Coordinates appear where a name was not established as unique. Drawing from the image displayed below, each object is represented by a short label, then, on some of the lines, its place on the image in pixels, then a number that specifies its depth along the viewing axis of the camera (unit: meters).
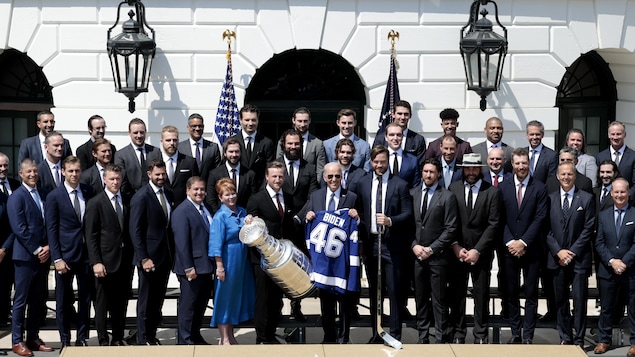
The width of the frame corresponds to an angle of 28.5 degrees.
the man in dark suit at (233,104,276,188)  15.12
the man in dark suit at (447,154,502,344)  13.78
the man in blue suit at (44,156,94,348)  13.44
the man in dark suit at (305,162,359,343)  13.62
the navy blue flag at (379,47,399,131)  17.56
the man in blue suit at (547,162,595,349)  13.82
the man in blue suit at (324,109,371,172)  15.21
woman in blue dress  13.44
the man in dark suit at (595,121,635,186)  15.45
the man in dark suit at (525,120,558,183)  15.11
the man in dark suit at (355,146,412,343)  13.77
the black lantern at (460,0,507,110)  16.73
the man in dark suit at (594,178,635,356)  13.76
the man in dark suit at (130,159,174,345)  13.45
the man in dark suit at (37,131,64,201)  14.25
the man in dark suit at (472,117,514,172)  15.41
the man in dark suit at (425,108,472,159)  15.21
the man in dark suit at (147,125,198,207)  14.63
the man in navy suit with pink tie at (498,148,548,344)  13.89
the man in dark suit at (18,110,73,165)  15.09
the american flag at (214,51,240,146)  17.06
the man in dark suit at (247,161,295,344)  13.72
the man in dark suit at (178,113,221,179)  15.05
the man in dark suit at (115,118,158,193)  14.70
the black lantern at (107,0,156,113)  16.53
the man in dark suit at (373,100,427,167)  15.38
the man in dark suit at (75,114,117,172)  15.30
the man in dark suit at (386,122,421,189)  14.56
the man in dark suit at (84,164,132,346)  13.40
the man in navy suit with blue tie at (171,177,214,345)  13.41
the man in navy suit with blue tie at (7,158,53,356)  13.44
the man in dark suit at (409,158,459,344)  13.72
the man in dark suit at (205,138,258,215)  14.28
